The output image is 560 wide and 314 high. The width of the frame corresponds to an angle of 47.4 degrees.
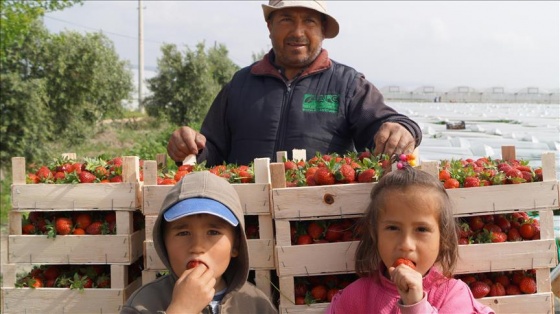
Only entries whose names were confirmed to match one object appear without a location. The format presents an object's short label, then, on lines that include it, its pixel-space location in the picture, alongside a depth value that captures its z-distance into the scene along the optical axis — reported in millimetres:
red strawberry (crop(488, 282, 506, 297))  2477
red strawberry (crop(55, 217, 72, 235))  2658
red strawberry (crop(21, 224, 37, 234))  2709
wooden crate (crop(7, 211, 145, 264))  2604
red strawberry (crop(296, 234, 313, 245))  2486
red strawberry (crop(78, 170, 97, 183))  2691
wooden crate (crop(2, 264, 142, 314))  2592
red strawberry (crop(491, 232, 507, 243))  2477
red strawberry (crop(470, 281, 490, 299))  2443
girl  2170
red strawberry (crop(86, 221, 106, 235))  2668
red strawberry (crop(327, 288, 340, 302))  2482
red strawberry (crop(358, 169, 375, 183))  2434
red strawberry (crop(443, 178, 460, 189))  2434
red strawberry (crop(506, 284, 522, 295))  2496
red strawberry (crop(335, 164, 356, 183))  2480
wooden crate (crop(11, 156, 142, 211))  2604
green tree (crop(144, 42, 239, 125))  27844
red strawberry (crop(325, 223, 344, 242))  2502
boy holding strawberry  2090
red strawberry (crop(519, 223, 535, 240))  2533
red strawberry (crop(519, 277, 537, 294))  2477
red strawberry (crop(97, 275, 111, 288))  2664
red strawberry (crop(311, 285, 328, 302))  2492
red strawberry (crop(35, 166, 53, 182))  2740
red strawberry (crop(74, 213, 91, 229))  2682
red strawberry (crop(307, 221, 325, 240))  2502
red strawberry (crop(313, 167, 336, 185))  2467
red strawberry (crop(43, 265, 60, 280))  2715
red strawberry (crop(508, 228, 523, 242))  2531
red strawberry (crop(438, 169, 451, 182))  2473
